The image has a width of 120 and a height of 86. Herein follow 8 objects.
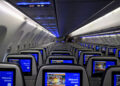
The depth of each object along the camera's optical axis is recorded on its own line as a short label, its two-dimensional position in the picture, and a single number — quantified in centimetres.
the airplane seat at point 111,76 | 231
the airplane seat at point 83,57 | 512
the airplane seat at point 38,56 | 525
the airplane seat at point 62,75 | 235
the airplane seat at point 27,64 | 399
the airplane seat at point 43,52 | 718
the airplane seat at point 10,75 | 244
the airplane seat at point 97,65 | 377
